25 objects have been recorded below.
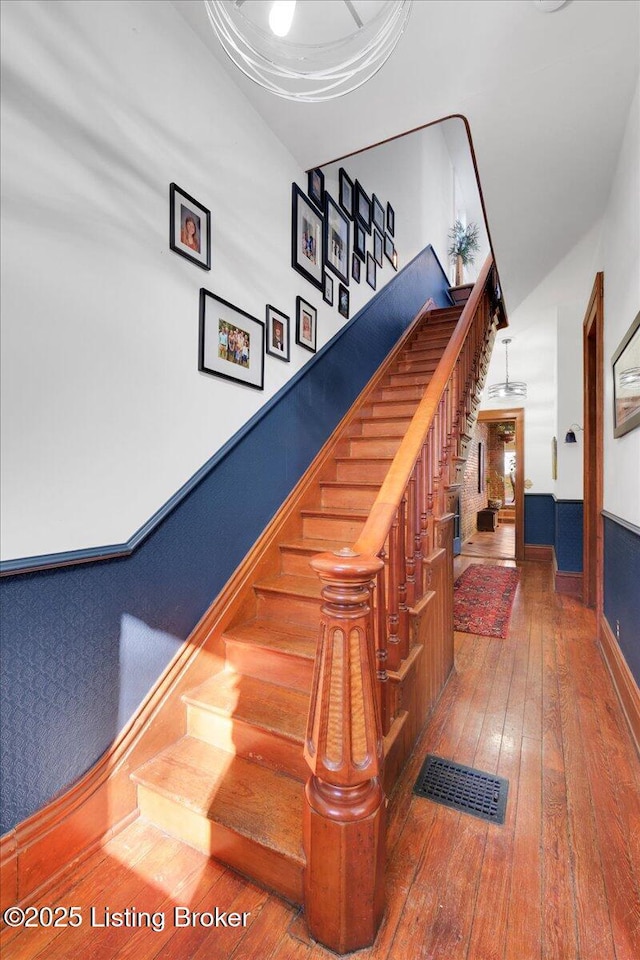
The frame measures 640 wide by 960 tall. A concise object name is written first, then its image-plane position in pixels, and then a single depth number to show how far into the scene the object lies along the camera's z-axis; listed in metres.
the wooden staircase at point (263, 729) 1.30
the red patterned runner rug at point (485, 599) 3.37
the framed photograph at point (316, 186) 2.73
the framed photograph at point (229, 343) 1.91
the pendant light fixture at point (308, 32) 1.24
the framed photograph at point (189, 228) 1.73
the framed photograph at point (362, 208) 3.42
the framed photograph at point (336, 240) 2.96
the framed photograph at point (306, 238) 2.58
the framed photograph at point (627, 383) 1.94
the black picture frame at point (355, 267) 3.38
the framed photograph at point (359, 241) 3.39
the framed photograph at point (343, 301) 3.18
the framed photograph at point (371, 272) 3.67
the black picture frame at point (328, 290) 2.95
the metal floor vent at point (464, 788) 1.53
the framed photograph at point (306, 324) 2.64
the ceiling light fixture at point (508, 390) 6.23
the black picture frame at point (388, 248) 4.05
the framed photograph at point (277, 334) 2.37
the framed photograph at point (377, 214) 3.79
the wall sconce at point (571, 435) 4.54
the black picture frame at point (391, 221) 4.14
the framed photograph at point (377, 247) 3.80
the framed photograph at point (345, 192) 3.15
